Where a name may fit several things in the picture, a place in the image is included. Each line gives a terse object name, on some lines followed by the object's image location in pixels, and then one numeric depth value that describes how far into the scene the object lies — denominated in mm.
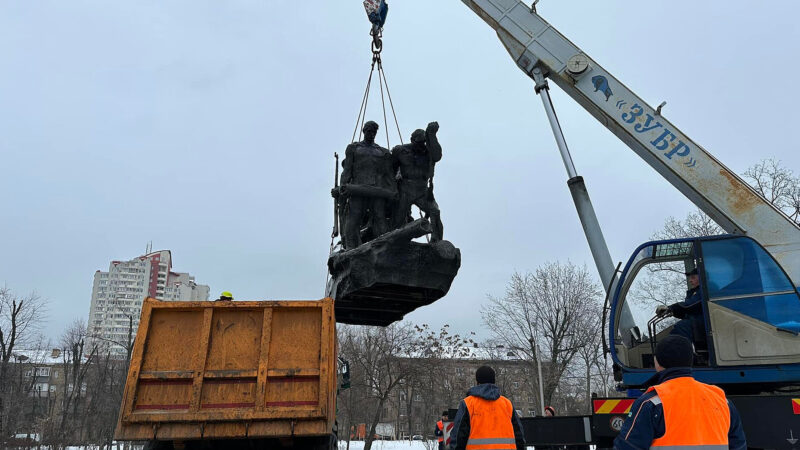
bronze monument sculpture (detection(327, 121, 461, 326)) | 7523
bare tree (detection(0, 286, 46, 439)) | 28648
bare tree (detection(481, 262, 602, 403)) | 27969
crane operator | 5797
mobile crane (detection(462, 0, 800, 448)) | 5434
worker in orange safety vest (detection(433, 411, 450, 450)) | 11680
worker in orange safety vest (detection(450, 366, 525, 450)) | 4066
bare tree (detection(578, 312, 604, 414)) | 28312
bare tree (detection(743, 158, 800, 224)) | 23188
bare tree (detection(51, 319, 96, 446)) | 27141
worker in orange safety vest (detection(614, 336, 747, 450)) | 2605
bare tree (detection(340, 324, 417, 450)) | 31359
